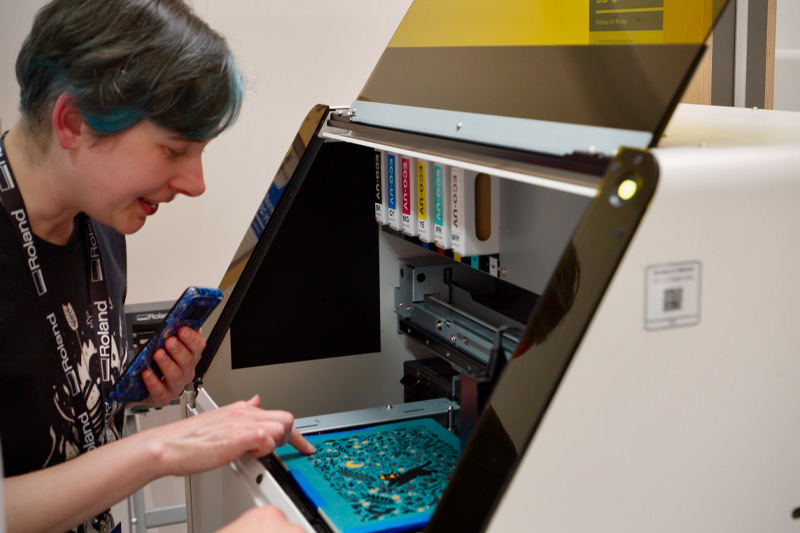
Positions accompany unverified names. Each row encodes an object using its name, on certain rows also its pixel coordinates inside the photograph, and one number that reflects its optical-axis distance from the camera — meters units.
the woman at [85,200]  1.10
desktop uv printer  0.78
